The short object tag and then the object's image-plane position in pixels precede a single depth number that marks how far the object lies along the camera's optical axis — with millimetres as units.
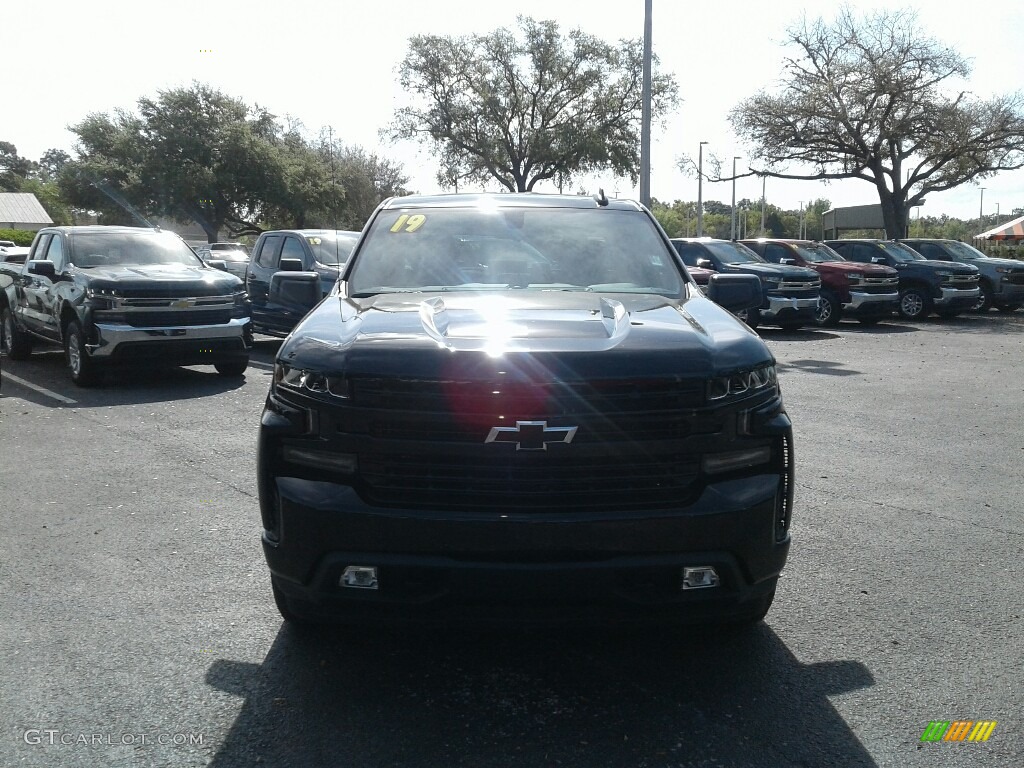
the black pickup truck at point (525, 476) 3074
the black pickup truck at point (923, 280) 21750
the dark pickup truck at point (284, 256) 13828
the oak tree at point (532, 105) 40938
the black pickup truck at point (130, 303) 10900
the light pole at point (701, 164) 37812
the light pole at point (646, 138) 21156
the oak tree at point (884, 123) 31422
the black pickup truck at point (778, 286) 18188
